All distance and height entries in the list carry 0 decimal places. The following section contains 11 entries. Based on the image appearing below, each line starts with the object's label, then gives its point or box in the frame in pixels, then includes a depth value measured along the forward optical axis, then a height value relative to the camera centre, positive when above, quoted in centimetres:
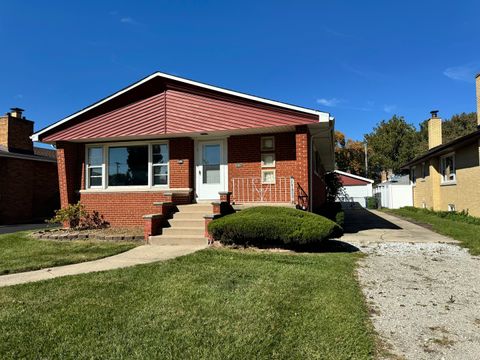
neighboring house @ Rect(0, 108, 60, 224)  1656 +75
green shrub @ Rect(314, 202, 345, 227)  1286 -91
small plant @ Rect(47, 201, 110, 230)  1230 -97
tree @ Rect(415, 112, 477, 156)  5144 +889
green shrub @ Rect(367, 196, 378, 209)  3491 -147
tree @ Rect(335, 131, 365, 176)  6191 +551
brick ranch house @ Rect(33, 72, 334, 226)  1116 +145
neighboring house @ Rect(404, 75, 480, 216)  1522 +73
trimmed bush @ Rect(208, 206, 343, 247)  780 -88
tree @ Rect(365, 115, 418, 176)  5309 +685
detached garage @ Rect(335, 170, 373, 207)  4350 +28
